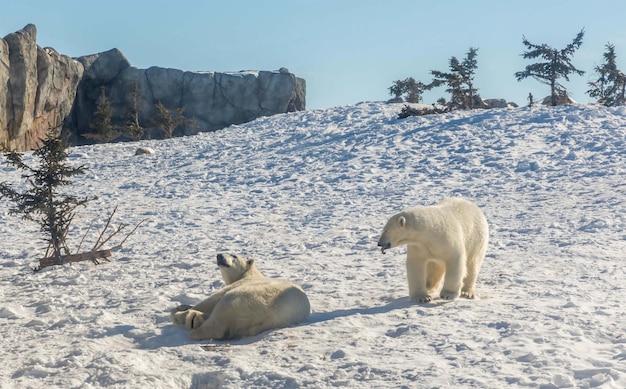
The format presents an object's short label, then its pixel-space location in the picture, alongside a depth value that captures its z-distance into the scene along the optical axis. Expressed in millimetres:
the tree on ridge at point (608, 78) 29281
